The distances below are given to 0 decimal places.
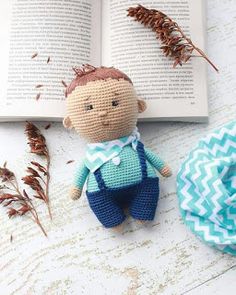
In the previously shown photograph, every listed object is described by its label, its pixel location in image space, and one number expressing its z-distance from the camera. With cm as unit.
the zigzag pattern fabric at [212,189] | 89
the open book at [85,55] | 98
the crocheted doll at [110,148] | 86
